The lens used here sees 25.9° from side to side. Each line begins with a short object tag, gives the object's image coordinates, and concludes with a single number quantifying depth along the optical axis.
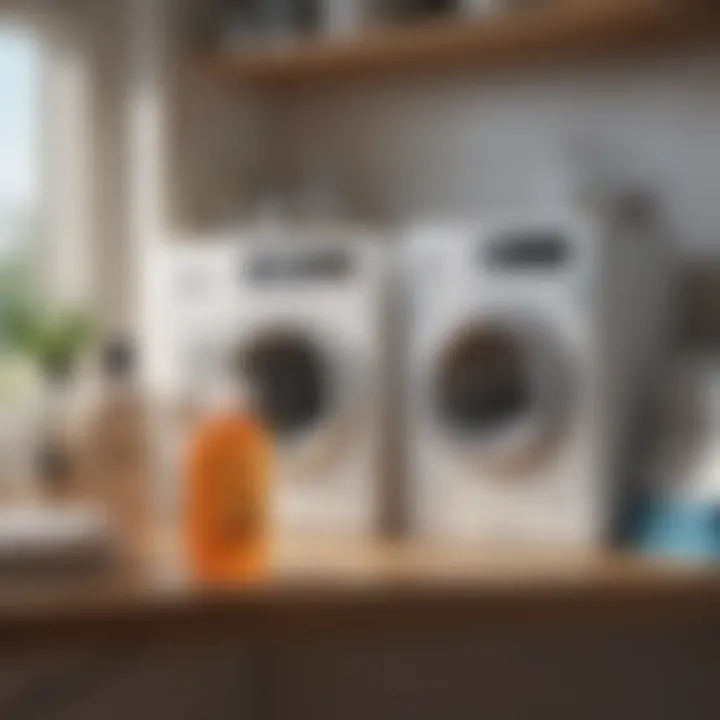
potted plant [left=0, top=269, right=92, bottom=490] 2.36
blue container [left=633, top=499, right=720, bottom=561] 2.11
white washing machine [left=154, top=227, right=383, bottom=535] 2.38
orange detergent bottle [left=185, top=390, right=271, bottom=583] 1.92
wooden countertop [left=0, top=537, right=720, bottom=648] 1.75
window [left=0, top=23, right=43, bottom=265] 2.67
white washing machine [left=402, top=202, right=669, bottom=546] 2.21
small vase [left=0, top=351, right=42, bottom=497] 2.39
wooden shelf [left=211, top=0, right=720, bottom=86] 2.32
